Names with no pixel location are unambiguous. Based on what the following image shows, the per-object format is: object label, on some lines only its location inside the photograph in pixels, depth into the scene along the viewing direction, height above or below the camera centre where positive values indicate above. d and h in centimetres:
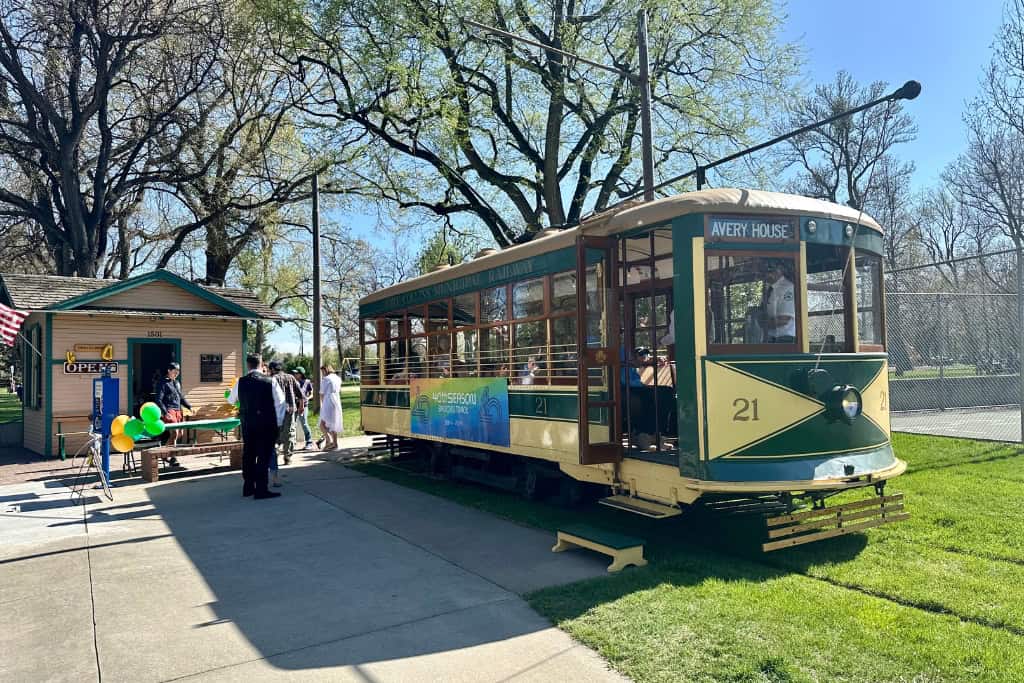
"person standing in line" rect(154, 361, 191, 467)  1297 -53
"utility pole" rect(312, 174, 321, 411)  1775 +156
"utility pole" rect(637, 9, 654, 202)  1028 +366
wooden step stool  603 -156
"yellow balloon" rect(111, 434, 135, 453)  1067 -104
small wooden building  1436 +77
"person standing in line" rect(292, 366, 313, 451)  1560 -51
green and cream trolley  621 +3
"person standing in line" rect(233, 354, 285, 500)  978 -77
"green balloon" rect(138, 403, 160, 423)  1103 -64
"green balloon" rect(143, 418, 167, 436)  1099 -85
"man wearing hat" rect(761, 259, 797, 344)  641 +42
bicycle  1027 -134
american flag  1347 +95
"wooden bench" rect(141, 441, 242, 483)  1163 -133
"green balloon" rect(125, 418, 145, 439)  1075 -83
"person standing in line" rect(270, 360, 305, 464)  1321 -80
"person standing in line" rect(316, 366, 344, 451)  1455 -86
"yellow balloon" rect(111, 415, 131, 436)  1072 -79
